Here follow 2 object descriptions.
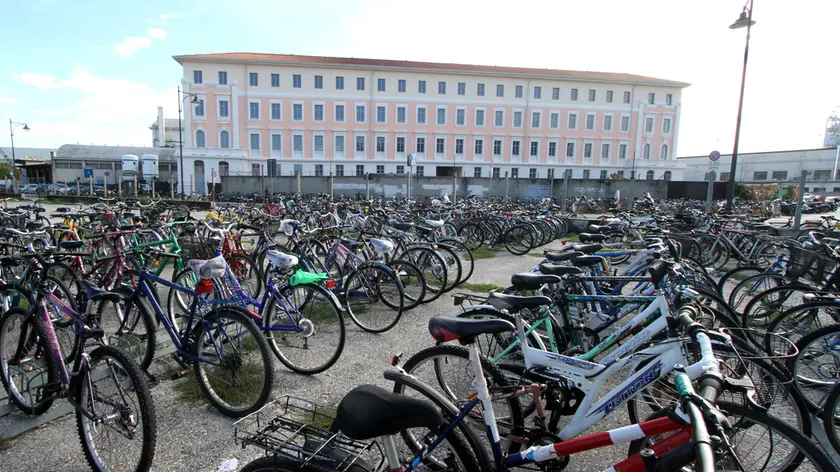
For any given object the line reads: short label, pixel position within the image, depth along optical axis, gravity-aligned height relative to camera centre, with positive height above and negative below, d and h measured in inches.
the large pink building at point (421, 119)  1850.4 +307.5
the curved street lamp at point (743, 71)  502.3 +151.4
